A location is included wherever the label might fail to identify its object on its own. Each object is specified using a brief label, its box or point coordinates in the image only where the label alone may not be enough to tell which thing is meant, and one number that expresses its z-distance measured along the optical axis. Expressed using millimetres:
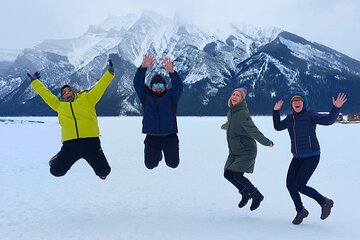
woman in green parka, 6848
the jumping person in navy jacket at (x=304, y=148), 6398
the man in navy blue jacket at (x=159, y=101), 7457
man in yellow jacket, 6891
